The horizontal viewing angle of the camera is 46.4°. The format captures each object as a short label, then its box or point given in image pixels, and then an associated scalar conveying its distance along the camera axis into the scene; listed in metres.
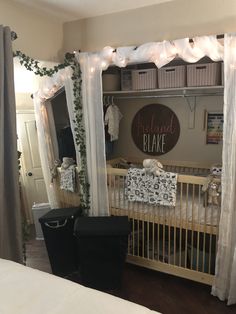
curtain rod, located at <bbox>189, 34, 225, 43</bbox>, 2.18
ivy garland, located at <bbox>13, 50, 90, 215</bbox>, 2.82
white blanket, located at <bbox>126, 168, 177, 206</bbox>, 2.62
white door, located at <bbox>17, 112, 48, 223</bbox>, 3.97
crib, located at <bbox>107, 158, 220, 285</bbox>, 2.55
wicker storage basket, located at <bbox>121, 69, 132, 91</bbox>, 3.30
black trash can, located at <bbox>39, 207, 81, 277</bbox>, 2.77
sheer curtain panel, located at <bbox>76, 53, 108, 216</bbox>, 2.75
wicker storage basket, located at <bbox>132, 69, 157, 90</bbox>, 3.04
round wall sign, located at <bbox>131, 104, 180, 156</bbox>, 3.54
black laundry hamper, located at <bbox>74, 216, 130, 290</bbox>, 2.52
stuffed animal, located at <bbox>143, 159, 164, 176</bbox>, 2.69
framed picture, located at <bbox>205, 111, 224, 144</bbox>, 3.22
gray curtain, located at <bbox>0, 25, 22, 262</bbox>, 2.32
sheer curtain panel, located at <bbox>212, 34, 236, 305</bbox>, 2.15
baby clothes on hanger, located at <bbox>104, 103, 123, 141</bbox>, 3.54
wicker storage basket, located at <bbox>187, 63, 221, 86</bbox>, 2.70
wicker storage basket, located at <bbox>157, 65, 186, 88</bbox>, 2.88
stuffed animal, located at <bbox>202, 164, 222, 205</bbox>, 2.38
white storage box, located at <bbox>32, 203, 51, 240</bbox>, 3.69
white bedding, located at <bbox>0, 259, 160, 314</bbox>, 1.25
